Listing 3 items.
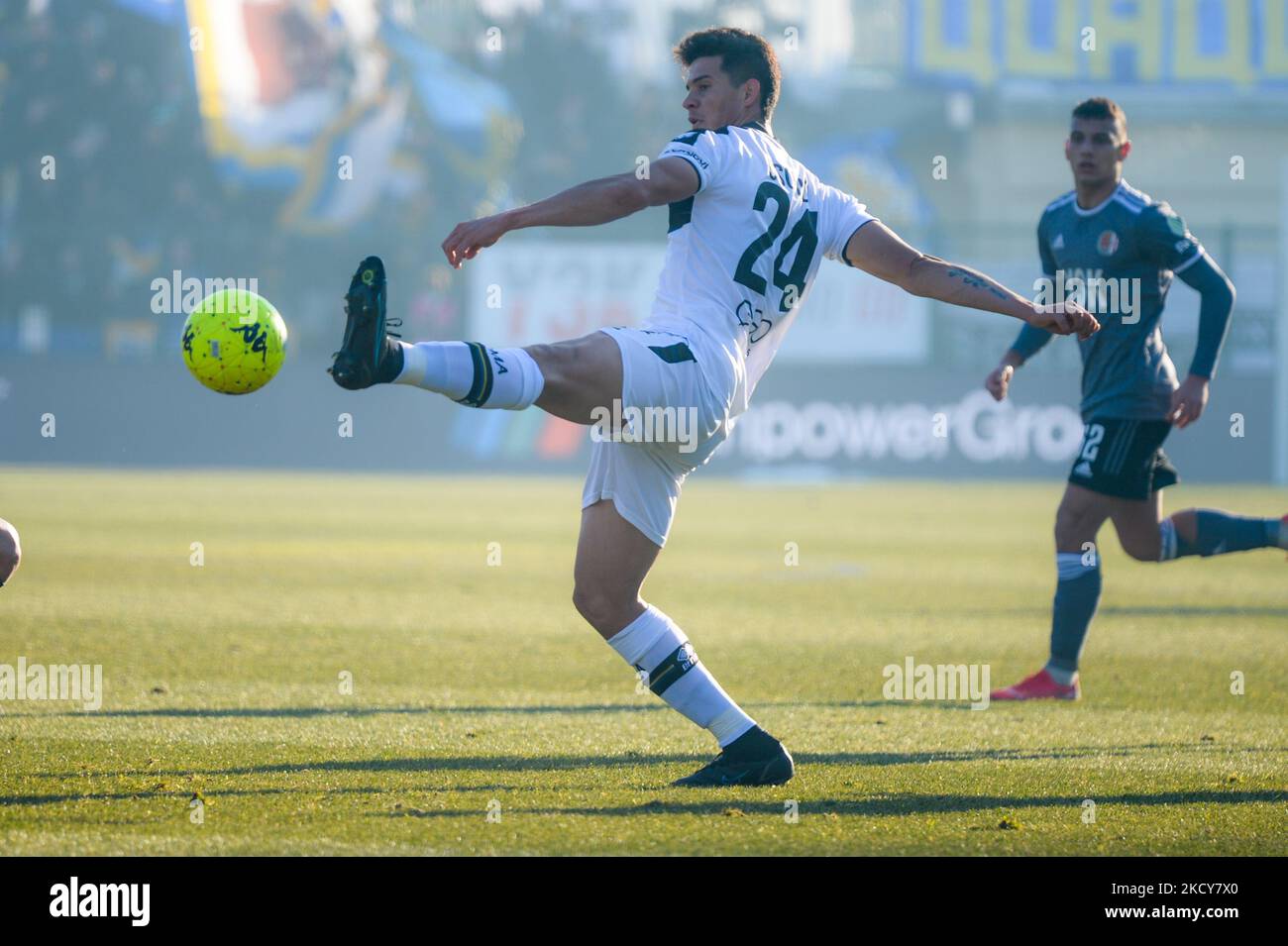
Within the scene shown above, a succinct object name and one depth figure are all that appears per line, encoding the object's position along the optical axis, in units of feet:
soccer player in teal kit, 47.75
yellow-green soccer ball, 32.68
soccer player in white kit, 32.07
